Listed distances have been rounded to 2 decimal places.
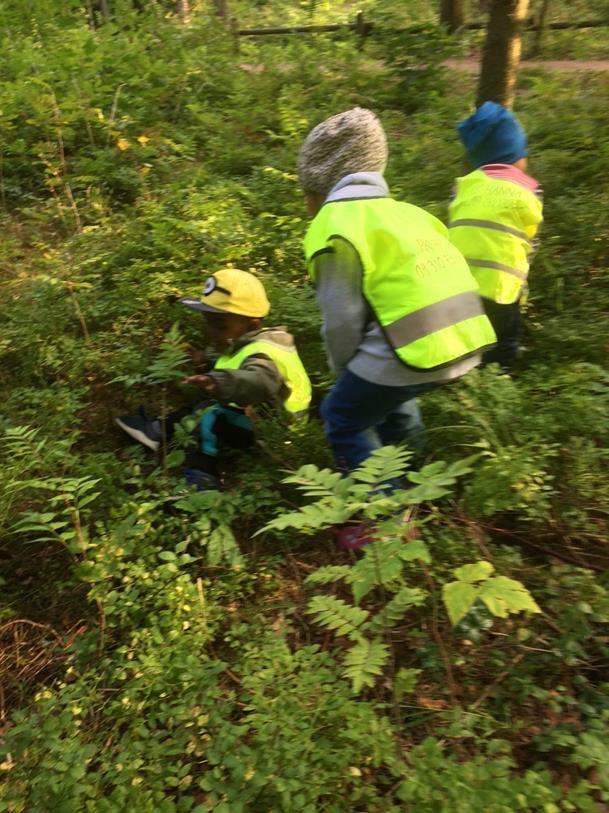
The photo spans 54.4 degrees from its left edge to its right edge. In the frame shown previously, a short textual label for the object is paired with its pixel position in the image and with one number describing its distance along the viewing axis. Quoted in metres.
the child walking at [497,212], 3.38
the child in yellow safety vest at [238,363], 3.32
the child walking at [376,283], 2.47
